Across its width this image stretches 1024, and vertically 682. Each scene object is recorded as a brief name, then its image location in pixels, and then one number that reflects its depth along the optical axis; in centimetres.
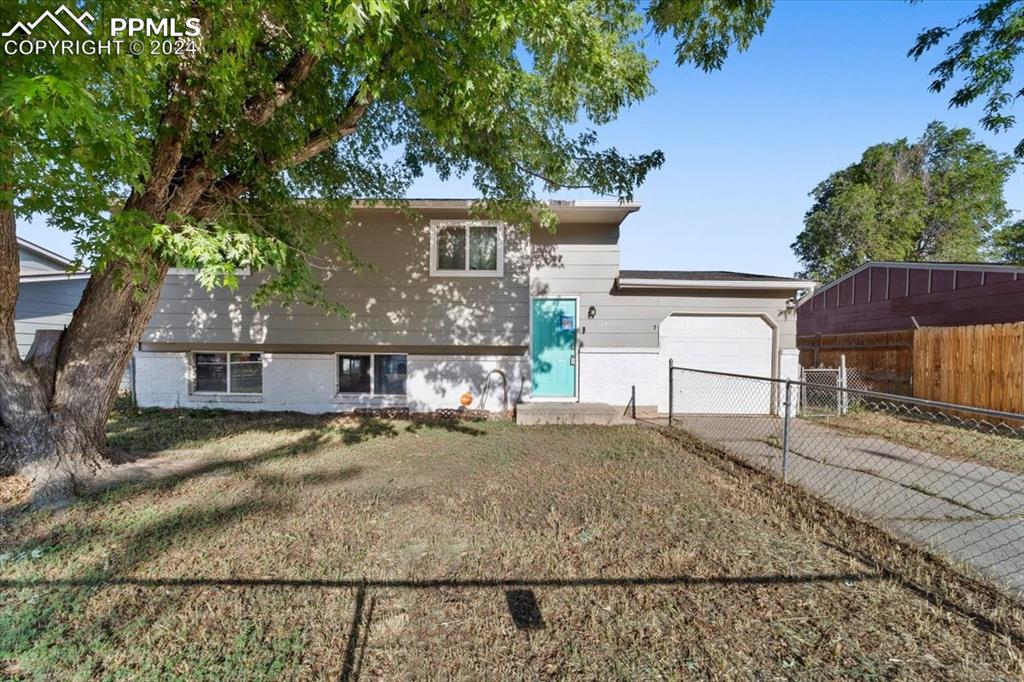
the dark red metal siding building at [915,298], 834
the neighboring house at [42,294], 1058
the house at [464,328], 814
